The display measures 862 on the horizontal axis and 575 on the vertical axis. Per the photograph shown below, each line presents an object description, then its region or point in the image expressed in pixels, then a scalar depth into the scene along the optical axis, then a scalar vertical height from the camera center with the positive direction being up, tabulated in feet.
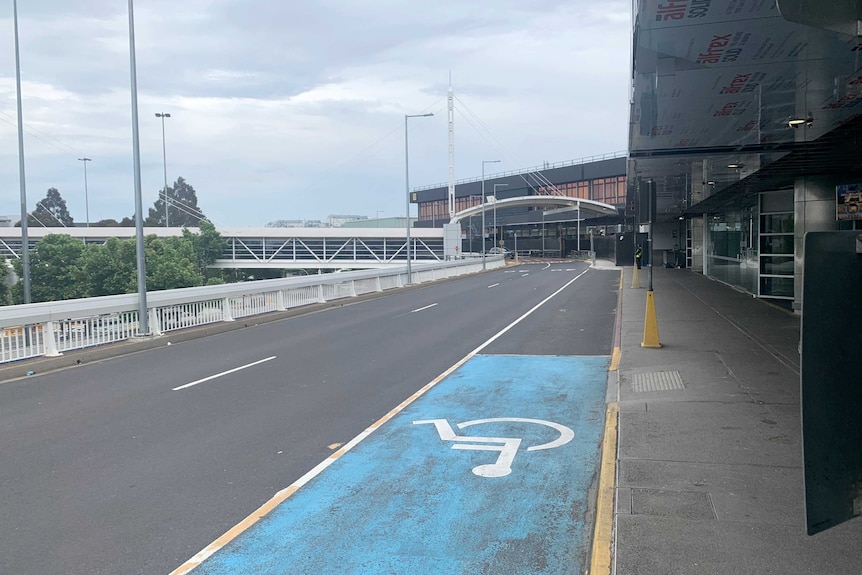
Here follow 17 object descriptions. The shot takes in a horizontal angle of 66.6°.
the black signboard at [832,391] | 8.13 -1.85
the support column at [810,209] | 53.47 +2.89
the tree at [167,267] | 133.69 -2.57
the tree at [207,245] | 196.03 +2.86
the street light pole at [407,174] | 112.50 +14.00
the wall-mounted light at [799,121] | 34.76 +6.58
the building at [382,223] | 348.49 +15.60
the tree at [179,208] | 354.74 +25.66
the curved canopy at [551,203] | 247.76 +17.37
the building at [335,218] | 402.97 +23.88
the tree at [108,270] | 126.11 -2.65
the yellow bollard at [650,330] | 40.29 -5.14
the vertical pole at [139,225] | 47.47 +2.20
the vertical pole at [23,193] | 63.09 +6.84
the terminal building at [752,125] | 22.21 +6.85
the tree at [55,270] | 128.67 -2.50
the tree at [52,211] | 343.05 +24.38
